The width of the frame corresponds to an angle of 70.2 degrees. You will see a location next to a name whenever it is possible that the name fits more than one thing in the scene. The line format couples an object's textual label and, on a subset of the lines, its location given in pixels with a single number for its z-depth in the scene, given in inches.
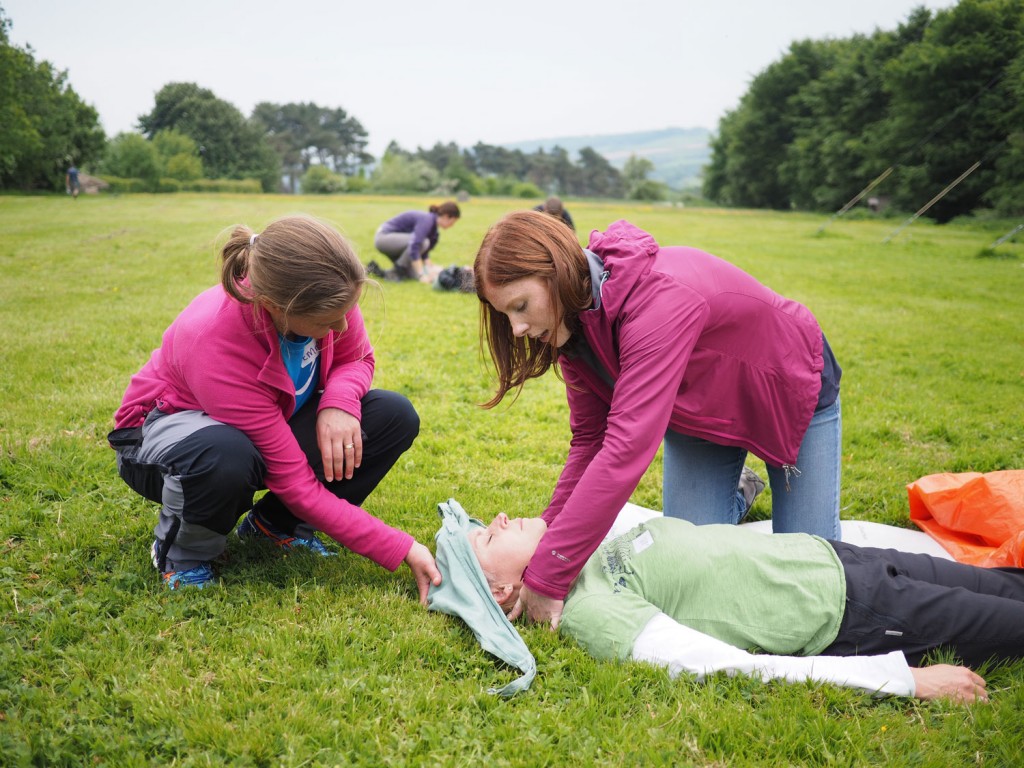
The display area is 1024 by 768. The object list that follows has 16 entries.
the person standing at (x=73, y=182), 1368.4
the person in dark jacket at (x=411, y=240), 462.3
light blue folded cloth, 105.3
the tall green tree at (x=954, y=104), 989.8
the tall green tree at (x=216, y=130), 2716.5
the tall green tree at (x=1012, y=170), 856.9
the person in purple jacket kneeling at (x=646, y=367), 99.6
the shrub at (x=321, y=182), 2615.7
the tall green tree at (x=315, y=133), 4232.3
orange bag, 145.0
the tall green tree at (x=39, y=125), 1092.8
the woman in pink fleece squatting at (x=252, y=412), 106.3
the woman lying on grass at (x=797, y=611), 101.8
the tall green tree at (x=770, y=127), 1930.4
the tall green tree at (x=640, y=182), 3521.2
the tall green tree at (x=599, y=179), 4247.0
